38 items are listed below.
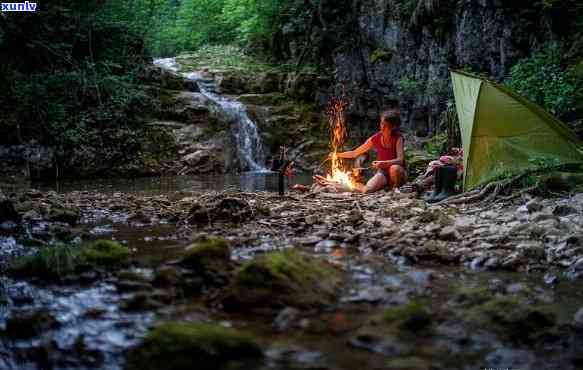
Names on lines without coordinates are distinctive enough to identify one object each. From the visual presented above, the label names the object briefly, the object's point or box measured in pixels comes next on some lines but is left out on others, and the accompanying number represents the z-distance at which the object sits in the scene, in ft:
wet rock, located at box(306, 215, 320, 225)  20.54
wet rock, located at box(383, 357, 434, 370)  8.21
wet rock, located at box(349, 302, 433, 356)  9.01
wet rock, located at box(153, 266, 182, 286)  12.41
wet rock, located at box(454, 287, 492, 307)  11.05
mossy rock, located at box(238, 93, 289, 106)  70.80
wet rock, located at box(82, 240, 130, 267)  14.49
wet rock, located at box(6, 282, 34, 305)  11.98
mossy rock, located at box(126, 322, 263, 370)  8.41
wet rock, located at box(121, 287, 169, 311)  11.18
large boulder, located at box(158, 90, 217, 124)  63.26
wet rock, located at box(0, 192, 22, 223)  21.25
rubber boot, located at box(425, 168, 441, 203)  24.94
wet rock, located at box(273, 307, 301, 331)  10.07
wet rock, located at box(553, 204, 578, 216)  18.68
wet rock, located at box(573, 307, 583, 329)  9.87
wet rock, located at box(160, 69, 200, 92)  66.54
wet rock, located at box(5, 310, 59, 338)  10.04
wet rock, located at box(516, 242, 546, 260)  14.93
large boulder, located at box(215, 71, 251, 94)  73.05
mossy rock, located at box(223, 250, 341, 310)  11.02
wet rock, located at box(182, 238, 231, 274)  12.94
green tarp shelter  24.93
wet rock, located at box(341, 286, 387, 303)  11.47
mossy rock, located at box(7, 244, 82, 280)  13.82
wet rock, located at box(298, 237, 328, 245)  17.47
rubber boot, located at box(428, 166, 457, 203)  24.61
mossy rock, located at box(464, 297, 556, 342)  9.58
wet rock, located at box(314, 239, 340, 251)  16.85
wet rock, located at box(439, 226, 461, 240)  17.22
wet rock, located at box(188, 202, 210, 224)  21.88
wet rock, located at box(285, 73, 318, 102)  74.54
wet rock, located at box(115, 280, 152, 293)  12.20
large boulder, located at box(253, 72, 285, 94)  74.95
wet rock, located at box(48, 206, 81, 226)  22.79
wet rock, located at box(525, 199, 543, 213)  19.77
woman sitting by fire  29.07
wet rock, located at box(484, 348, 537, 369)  8.44
